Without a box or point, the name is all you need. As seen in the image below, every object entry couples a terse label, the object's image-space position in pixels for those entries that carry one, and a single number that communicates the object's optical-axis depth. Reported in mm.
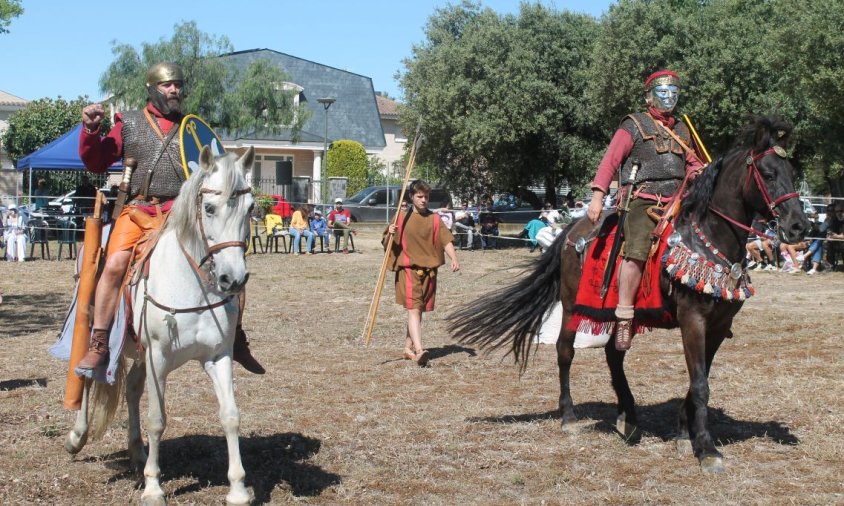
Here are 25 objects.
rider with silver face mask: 6621
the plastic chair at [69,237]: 24134
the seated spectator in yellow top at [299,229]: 26141
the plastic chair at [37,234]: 24375
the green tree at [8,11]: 24562
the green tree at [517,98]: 30109
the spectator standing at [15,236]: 22812
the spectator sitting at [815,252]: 21034
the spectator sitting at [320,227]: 26750
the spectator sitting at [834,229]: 21766
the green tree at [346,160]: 48125
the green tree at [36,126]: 46084
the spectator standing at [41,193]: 29133
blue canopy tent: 24016
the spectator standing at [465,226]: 27859
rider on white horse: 5680
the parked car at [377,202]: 35906
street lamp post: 33938
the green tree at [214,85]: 32750
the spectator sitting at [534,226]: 26062
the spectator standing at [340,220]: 26595
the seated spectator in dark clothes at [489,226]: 28531
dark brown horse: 6105
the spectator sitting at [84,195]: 23094
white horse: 5035
